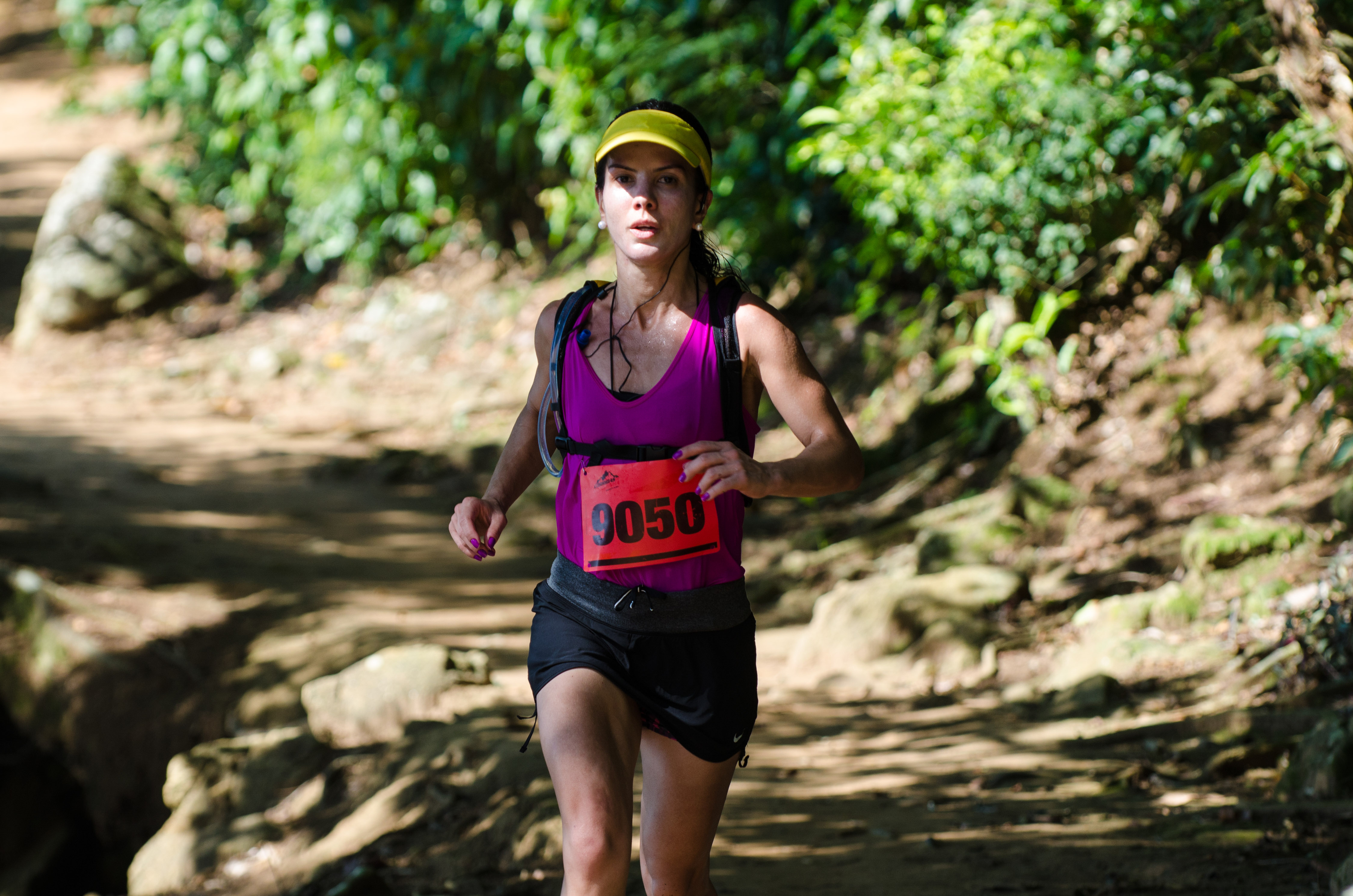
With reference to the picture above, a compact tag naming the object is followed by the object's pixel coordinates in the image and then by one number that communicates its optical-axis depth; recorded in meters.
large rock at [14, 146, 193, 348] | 27.67
